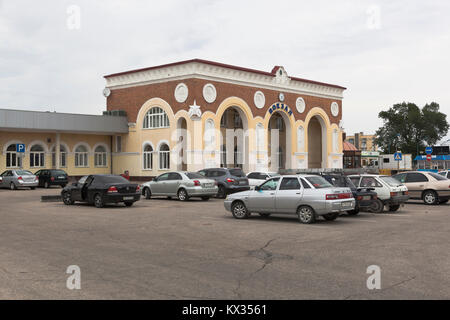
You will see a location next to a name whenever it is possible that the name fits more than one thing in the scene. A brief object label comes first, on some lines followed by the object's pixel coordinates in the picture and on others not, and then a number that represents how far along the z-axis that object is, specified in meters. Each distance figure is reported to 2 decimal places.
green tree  99.88
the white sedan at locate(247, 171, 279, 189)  29.00
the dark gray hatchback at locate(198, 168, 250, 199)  26.52
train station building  42.97
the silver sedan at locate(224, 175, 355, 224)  14.62
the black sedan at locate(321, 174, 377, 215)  16.97
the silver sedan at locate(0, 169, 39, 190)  35.41
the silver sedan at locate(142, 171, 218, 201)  23.80
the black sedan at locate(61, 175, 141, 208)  20.48
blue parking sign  38.12
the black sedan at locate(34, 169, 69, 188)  38.03
